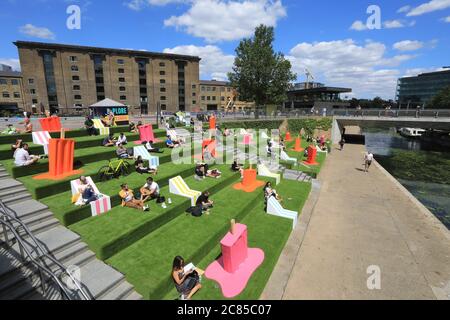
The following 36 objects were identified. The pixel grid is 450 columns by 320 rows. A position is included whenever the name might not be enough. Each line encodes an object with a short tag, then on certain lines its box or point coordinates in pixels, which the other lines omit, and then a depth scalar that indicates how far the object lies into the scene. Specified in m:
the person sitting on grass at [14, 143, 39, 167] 11.12
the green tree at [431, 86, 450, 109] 71.19
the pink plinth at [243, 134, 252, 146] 26.84
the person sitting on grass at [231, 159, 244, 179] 16.61
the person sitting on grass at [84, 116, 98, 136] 18.02
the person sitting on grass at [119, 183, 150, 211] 10.21
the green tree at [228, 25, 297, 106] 36.19
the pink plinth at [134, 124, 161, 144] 18.15
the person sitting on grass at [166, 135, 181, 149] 18.62
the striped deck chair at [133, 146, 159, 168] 14.74
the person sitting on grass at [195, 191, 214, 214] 10.86
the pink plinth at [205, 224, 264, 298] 7.38
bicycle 12.15
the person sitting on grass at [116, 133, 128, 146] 16.10
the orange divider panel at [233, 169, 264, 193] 14.30
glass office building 146.00
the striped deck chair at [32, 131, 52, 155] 14.34
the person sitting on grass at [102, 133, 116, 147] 16.22
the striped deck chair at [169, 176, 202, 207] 11.72
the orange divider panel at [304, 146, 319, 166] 23.98
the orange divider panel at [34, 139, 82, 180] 11.31
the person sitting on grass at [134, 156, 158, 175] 13.37
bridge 34.34
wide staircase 6.82
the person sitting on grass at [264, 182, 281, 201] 12.71
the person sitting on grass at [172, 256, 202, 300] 6.74
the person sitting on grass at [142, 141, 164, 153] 16.66
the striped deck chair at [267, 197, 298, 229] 11.57
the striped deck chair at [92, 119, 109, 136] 18.79
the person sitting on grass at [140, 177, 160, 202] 10.83
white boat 59.06
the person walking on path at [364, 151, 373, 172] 23.27
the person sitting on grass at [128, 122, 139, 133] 20.81
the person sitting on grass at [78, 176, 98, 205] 9.50
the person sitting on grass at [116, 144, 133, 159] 14.27
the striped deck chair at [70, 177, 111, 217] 9.66
